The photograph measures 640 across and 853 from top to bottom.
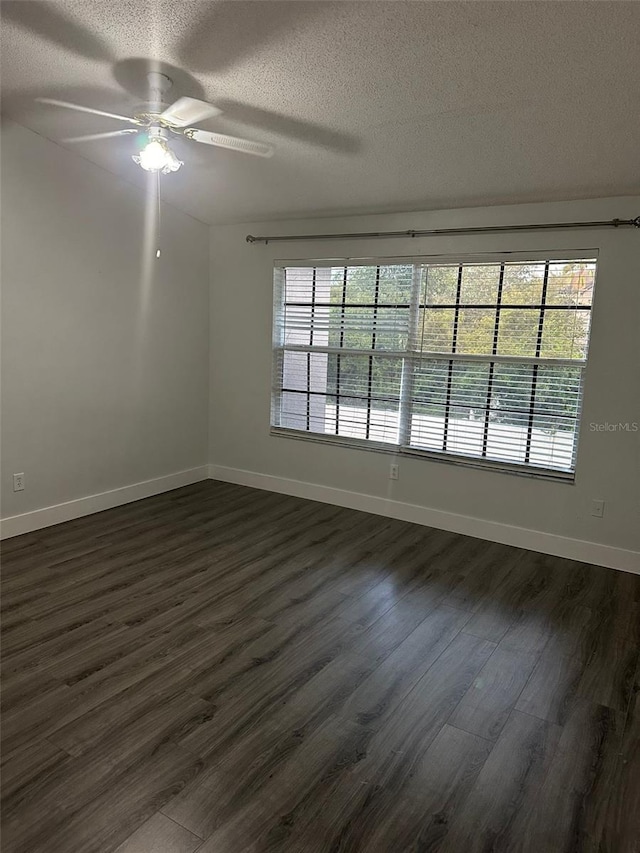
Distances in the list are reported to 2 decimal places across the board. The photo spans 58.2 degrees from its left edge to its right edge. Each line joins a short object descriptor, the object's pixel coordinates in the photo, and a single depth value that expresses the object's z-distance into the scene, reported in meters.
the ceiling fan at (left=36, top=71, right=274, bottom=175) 2.72
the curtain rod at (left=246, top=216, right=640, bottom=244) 3.48
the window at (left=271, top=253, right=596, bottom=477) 3.80
